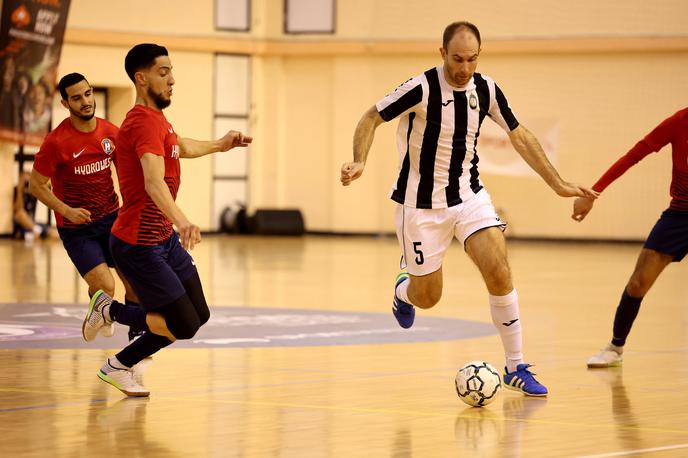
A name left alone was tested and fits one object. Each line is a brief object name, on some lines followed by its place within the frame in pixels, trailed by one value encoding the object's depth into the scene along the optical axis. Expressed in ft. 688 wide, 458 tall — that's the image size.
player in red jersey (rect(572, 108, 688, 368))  68.28
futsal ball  55.47
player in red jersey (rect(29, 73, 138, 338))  69.15
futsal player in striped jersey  57.93
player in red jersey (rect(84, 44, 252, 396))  54.49
